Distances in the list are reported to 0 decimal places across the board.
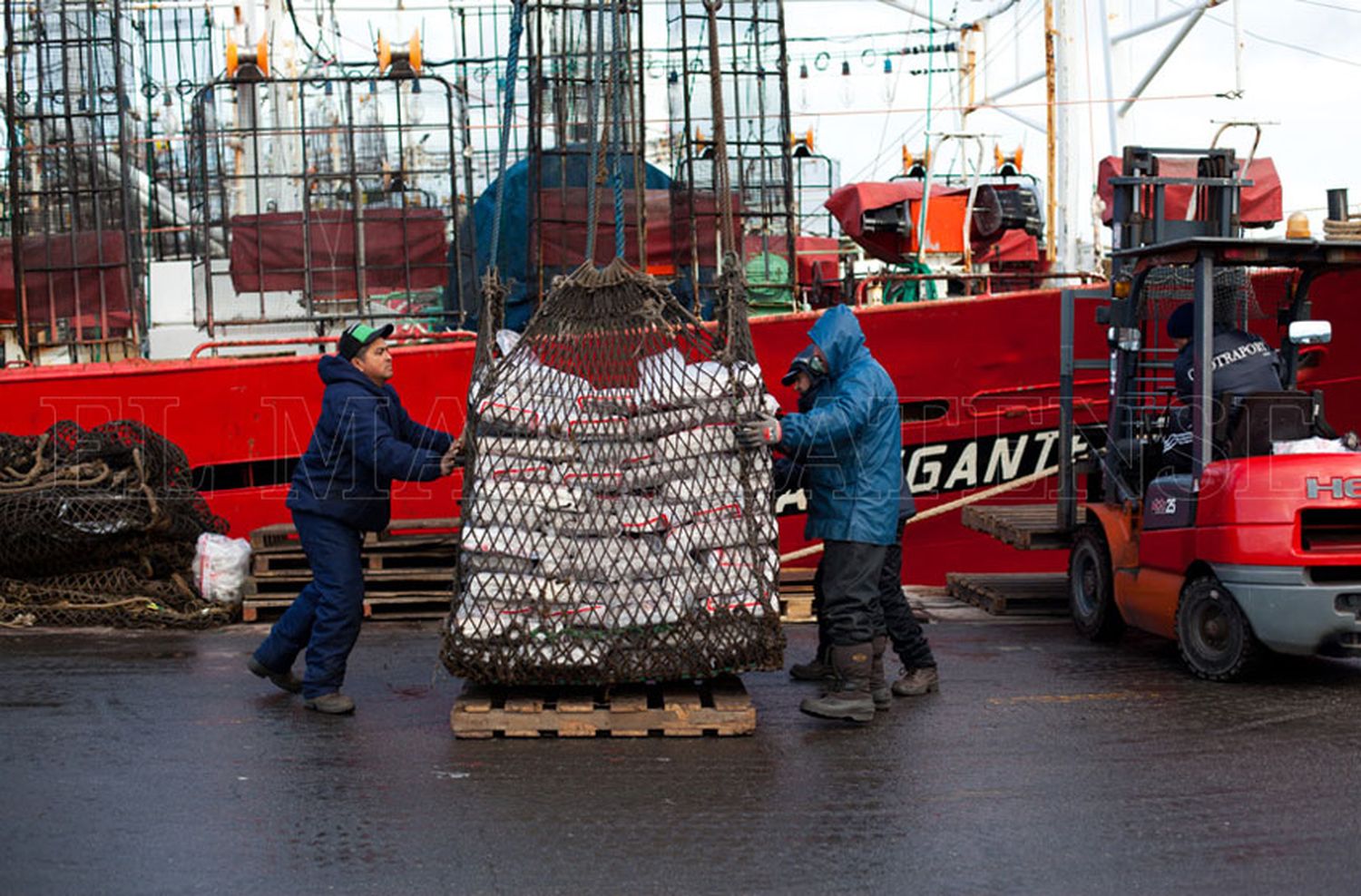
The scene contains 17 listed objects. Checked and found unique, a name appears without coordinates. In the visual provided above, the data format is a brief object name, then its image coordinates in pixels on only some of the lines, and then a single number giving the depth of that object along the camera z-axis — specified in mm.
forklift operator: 7836
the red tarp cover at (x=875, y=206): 13578
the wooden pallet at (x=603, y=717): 6582
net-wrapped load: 6625
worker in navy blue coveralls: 7020
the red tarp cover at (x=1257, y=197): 12648
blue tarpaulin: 12648
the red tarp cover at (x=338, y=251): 12312
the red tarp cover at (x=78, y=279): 12641
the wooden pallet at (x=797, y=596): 9945
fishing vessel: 12000
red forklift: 7293
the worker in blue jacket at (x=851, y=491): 6832
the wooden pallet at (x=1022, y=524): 9422
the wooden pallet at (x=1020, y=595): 10195
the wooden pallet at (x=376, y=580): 10016
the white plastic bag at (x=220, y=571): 10164
